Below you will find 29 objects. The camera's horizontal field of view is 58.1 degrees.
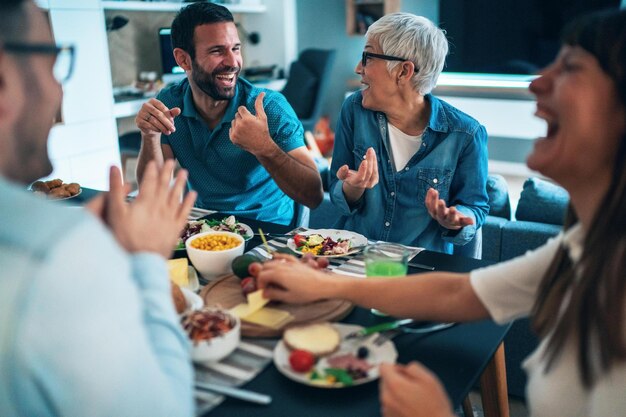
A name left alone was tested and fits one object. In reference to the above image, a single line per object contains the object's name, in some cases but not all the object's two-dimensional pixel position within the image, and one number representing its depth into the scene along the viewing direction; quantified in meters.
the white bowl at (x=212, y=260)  1.34
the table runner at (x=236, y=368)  0.90
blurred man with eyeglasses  0.59
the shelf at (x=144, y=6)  4.00
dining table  0.89
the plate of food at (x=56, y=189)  1.99
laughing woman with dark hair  0.82
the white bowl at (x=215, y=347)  0.96
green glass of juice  1.26
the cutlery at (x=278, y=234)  1.63
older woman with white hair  1.88
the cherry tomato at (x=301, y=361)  0.95
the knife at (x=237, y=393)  0.90
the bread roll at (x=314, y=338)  1.00
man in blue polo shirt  2.09
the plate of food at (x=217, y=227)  1.60
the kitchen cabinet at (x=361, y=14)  5.43
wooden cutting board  1.08
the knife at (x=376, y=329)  1.07
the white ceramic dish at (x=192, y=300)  1.12
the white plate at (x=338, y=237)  1.52
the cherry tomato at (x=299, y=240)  1.54
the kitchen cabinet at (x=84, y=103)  3.67
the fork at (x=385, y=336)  1.04
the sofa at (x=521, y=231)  2.04
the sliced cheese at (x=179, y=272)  1.27
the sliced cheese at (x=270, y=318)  1.09
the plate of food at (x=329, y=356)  0.93
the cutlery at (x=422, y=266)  1.38
